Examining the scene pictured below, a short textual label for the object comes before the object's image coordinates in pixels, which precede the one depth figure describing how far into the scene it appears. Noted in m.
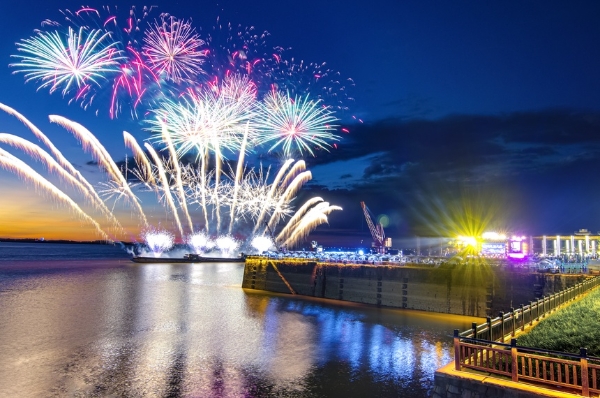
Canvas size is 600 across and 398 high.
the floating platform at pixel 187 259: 171.12
